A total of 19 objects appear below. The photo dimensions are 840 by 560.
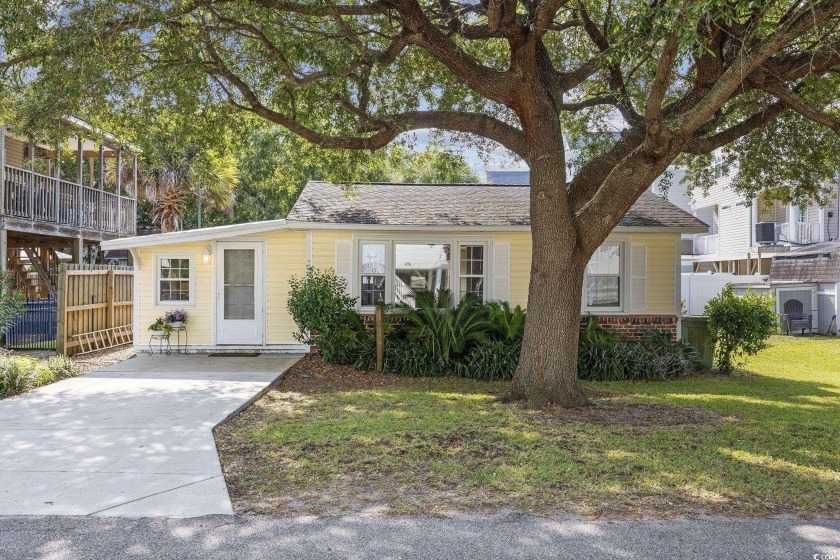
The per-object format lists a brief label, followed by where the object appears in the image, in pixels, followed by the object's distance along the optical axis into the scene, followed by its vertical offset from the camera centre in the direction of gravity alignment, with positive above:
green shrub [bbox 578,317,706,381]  11.38 -1.28
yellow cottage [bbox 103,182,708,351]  12.93 +0.50
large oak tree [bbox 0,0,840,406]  7.23 +2.80
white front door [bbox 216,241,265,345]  13.33 -0.11
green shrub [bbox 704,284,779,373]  11.59 -0.62
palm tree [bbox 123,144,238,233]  24.02 +3.78
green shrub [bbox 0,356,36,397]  8.86 -1.22
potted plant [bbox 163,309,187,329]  13.14 -0.61
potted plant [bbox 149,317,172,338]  12.96 -0.76
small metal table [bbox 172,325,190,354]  13.43 -1.16
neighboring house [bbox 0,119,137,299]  14.16 +1.95
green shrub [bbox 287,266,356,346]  11.84 -0.30
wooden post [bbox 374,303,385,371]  11.43 -0.82
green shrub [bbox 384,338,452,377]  11.45 -1.28
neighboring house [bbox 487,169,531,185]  32.72 +5.73
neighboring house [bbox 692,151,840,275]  20.95 +1.97
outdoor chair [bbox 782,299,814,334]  19.08 -0.99
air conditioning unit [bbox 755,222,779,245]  21.34 +1.79
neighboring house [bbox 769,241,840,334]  18.89 +0.13
